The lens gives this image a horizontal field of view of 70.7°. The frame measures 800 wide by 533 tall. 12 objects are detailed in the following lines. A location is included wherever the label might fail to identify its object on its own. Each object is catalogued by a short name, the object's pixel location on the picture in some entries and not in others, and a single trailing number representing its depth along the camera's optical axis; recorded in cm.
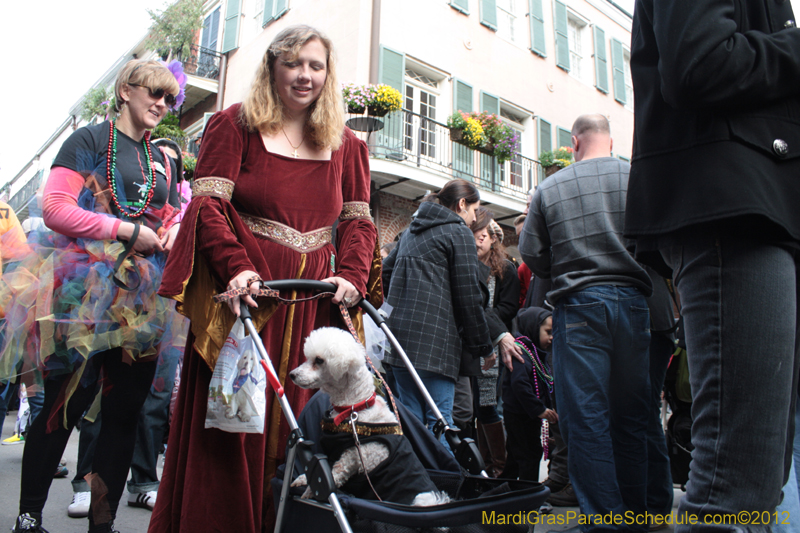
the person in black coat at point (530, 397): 403
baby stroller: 141
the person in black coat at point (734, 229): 139
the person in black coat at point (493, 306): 462
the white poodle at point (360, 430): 172
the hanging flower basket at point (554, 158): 1525
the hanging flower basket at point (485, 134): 1309
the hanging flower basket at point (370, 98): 1098
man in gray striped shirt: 266
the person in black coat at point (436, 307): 353
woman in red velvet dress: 213
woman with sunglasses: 256
